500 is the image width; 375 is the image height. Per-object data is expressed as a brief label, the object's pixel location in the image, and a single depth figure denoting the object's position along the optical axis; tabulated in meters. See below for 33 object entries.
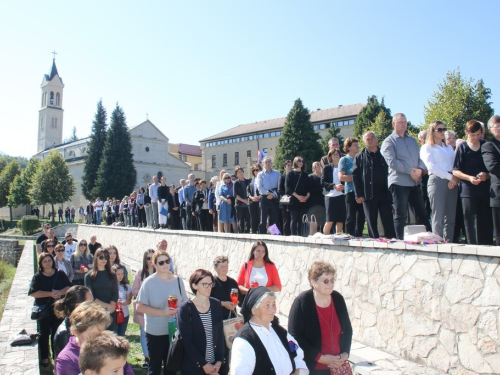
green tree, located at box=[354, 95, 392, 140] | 43.91
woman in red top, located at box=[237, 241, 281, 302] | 6.77
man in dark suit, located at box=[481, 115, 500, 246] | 5.59
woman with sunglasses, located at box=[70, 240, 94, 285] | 11.17
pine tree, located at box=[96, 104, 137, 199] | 63.03
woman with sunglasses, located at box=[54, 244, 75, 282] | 9.58
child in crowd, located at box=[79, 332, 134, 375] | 2.80
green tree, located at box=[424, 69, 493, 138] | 25.34
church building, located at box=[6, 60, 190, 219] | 70.56
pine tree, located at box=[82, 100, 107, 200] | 66.12
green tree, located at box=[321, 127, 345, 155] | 47.58
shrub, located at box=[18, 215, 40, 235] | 44.84
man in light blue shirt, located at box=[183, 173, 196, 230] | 15.98
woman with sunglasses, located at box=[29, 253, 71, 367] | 7.16
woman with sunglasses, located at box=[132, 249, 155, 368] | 6.75
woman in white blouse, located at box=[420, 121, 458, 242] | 6.66
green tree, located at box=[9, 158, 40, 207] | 63.94
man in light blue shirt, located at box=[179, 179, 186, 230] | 16.77
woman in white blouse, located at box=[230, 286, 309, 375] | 3.55
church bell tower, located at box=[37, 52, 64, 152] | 101.19
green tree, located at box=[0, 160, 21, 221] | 71.00
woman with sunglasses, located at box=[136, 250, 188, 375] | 5.52
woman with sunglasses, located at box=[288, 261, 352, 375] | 4.32
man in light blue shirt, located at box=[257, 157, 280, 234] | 10.86
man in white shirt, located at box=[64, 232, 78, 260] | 12.90
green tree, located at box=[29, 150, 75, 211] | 55.44
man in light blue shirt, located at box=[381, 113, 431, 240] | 6.82
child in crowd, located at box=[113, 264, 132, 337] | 7.62
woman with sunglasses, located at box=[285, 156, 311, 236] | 9.77
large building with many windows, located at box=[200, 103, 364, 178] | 60.56
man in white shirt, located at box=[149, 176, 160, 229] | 17.91
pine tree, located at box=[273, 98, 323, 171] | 49.41
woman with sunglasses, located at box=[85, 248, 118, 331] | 7.15
